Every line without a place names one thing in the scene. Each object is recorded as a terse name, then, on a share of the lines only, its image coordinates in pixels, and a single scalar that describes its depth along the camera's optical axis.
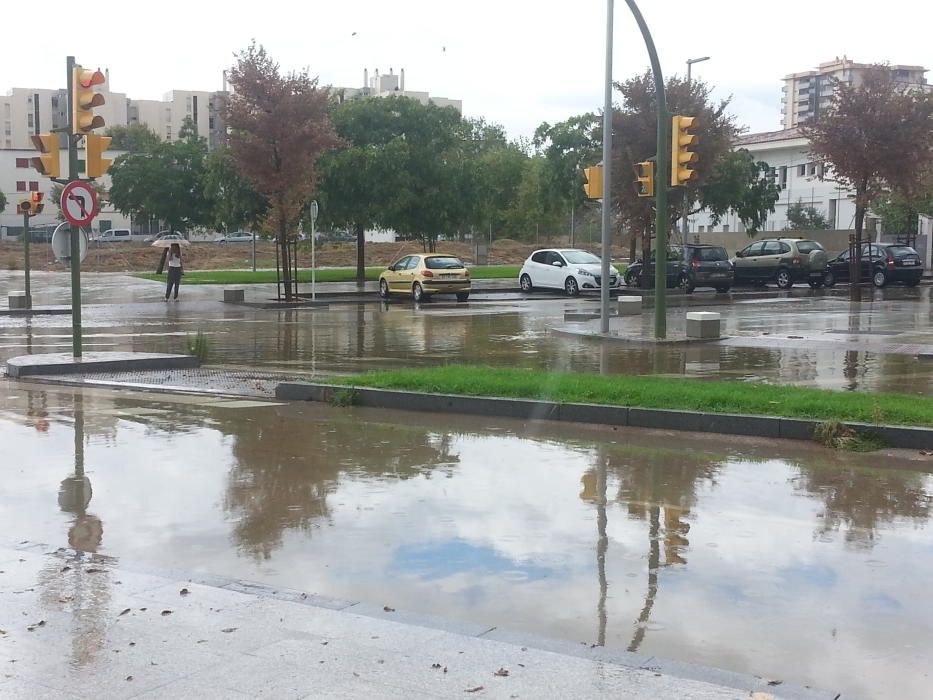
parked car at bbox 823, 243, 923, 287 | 40.47
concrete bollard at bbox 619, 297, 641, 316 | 26.97
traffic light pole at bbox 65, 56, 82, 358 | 15.94
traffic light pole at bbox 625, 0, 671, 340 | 19.11
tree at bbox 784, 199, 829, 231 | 67.94
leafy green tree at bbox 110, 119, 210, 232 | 85.50
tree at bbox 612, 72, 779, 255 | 38.88
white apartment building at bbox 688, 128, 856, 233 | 70.06
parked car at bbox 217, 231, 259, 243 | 98.20
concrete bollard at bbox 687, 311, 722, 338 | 19.98
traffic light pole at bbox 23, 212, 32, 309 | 29.93
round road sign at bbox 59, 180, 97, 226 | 15.65
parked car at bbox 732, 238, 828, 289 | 42.09
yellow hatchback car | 34.38
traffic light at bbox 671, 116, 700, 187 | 18.84
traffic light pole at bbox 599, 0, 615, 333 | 21.52
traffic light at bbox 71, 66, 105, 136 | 15.60
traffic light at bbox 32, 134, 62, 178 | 16.33
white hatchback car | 37.94
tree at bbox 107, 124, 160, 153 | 124.38
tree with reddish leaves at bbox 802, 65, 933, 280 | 33.72
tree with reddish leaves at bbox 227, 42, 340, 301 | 34.12
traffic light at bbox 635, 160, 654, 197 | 19.61
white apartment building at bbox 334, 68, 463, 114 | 163.82
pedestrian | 35.72
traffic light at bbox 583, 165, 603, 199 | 21.36
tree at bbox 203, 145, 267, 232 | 44.12
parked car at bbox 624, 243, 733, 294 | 39.09
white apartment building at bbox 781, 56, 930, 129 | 170.00
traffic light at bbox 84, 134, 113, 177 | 15.72
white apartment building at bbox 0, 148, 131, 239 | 116.75
